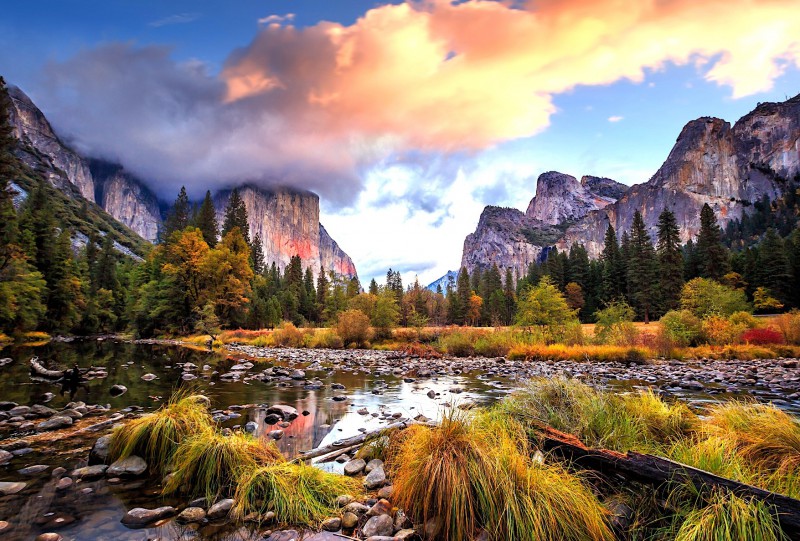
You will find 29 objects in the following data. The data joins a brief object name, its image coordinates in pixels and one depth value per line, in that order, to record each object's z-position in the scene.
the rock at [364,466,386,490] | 5.15
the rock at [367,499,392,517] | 4.30
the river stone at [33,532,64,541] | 3.92
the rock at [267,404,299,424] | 9.78
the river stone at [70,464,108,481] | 5.52
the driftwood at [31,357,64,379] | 14.59
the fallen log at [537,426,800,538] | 2.89
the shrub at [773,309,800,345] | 26.03
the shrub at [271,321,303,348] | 39.72
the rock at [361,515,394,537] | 3.95
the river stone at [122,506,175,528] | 4.35
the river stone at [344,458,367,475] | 5.66
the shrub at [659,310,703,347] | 27.79
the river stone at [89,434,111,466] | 5.95
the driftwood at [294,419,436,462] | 6.46
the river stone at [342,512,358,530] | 4.19
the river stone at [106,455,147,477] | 5.56
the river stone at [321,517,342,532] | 4.16
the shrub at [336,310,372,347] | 38.22
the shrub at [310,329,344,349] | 38.16
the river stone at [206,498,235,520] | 4.46
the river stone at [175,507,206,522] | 4.40
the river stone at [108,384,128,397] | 12.30
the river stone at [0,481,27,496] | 4.98
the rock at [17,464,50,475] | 5.67
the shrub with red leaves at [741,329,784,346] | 26.62
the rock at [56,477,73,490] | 5.22
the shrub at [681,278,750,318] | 33.59
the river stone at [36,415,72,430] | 7.91
